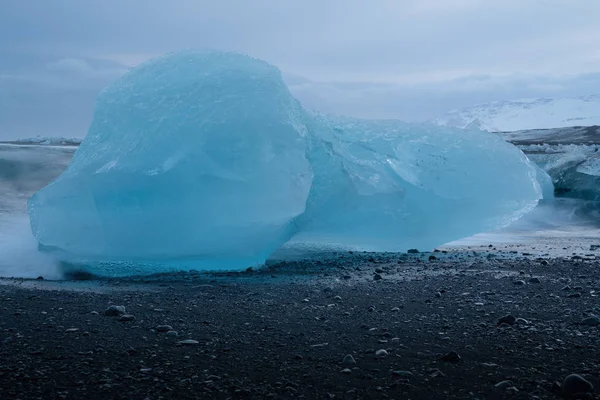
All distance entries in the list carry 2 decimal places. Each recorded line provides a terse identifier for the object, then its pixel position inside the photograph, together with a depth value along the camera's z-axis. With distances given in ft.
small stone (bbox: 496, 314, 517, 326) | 11.48
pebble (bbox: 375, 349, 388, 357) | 9.55
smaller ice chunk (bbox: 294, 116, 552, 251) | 24.22
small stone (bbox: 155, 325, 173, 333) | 10.84
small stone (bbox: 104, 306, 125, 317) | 11.98
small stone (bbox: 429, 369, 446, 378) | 8.59
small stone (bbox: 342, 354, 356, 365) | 9.16
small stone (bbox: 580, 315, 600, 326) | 11.53
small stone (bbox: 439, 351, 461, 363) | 9.26
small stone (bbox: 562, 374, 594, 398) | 7.78
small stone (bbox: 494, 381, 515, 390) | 8.08
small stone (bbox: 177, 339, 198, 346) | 9.99
